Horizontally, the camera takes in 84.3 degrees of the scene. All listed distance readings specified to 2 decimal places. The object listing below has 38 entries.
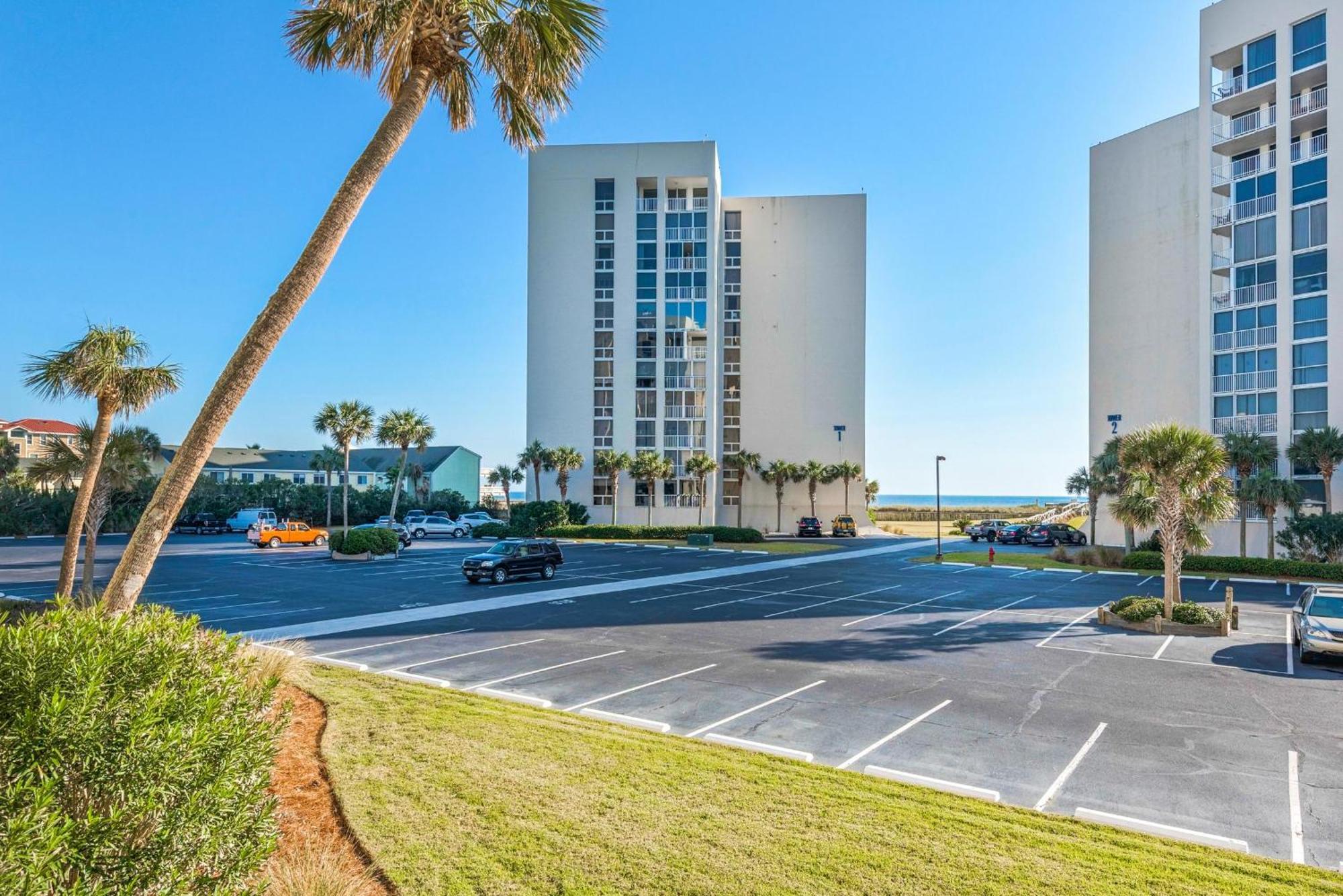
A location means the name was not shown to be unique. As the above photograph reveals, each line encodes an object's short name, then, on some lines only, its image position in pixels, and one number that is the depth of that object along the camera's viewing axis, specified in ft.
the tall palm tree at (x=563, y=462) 180.86
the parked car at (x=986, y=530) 171.94
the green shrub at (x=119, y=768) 11.40
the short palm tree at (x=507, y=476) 206.90
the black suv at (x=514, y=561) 87.51
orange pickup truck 140.15
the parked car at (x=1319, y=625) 48.11
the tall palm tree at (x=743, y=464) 200.54
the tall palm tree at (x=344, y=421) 152.76
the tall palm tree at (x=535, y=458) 182.39
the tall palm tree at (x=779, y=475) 198.49
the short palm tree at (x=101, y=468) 59.82
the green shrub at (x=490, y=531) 174.29
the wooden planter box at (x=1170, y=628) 60.34
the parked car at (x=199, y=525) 186.70
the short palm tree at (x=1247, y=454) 113.70
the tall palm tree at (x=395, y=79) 24.47
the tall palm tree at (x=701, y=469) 182.70
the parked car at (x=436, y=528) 183.52
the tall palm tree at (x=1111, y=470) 120.26
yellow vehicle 187.93
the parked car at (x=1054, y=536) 159.22
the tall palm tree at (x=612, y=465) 181.27
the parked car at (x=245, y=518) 181.98
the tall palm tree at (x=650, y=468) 178.29
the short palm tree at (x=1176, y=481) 64.69
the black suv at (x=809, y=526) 184.55
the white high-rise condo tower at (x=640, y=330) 189.47
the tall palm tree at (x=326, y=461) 197.77
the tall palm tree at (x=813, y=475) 197.16
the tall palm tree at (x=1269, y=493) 105.70
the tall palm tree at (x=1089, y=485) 129.55
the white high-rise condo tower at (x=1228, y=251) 119.34
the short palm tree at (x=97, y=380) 50.47
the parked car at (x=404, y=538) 148.68
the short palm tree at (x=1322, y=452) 107.34
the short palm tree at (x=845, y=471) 197.36
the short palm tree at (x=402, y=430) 182.50
